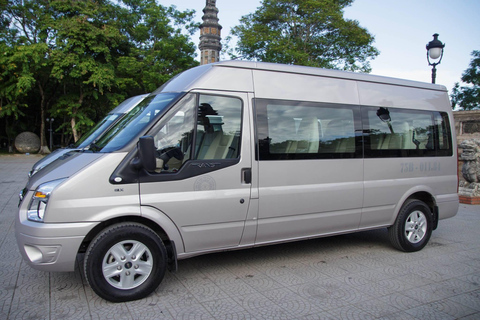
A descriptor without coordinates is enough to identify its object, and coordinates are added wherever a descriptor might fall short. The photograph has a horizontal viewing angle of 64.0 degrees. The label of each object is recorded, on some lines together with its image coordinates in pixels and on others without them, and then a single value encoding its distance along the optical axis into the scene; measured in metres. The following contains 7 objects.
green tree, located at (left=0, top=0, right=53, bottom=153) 25.19
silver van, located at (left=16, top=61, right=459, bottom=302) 3.79
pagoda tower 19.53
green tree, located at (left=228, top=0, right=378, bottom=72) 25.83
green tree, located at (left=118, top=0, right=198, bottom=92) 27.98
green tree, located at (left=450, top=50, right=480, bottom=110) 39.81
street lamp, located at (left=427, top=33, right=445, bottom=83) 11.08
